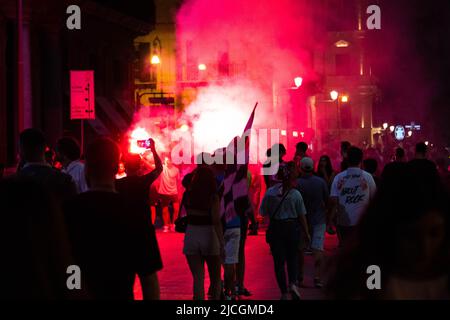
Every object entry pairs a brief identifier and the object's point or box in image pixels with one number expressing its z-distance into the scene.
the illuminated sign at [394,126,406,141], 40.53
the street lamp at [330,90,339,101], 36.69
